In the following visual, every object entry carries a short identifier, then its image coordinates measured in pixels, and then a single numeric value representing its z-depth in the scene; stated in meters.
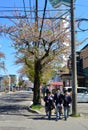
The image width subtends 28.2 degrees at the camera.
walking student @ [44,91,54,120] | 10.12
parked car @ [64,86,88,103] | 19.02
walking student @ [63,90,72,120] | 9.91
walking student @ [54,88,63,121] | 9.79
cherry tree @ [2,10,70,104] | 13.88
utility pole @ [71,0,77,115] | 10.65
